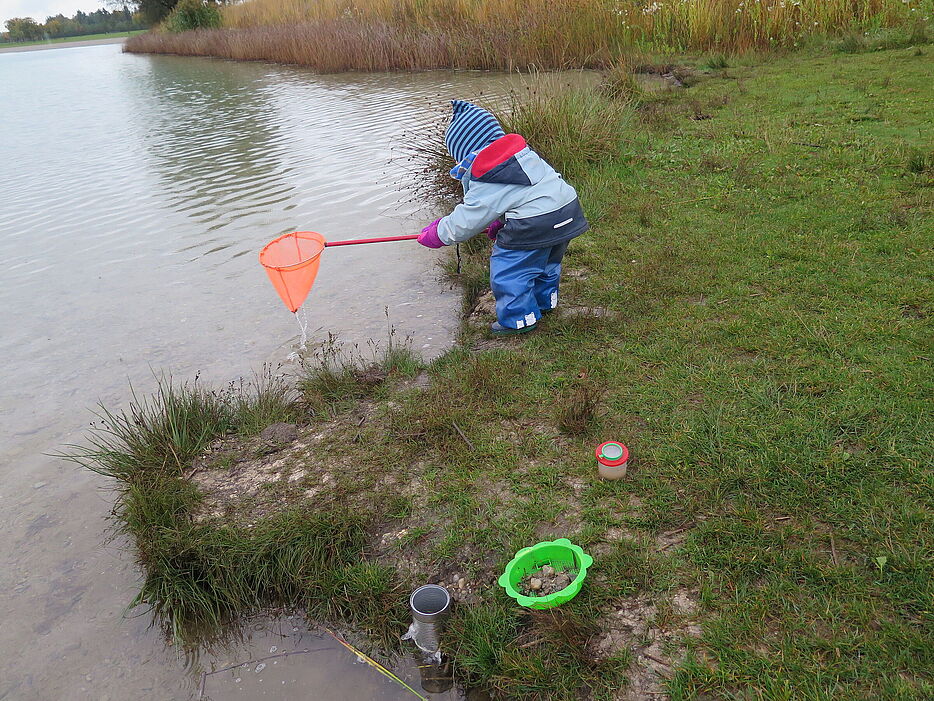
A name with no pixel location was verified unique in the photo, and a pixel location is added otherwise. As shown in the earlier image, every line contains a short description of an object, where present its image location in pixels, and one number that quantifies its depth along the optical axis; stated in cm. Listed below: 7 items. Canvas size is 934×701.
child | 400
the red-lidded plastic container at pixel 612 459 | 296
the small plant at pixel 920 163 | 590
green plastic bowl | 242
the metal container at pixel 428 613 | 251
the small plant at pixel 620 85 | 976
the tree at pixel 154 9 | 4241
